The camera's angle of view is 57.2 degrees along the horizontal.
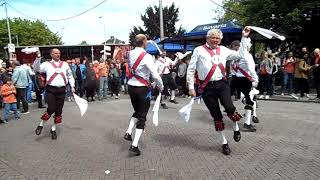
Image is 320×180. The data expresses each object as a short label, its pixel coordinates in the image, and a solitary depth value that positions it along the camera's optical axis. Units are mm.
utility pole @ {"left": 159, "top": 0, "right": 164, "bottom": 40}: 17342
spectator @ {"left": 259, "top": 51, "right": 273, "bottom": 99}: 10247
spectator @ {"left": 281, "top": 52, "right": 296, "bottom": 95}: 10685
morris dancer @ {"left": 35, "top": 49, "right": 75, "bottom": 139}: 6005
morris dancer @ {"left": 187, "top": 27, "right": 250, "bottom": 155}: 4760
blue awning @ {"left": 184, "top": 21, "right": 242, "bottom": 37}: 12116
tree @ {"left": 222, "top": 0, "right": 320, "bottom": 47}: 12499
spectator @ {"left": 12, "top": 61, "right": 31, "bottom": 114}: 9602
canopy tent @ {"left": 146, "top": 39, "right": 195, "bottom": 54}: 18225
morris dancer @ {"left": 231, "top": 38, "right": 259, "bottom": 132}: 6005
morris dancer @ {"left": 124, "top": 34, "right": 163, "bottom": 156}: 4857
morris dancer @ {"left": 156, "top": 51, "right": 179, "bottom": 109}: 9559
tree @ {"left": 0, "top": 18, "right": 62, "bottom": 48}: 51752
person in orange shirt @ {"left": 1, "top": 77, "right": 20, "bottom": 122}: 8502
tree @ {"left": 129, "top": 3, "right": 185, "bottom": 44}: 35146
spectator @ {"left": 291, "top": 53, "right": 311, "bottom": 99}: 9958
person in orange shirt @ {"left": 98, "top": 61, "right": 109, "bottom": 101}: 12170
